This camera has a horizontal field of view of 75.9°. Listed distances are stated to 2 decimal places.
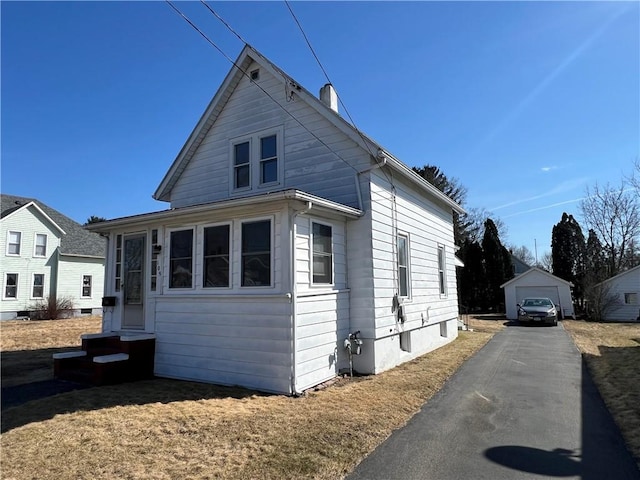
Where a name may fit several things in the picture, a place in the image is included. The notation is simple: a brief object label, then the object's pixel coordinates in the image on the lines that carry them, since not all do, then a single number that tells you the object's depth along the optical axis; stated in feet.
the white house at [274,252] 23.72
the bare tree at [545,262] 191.93
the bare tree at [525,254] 231.59
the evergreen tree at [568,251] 115.20
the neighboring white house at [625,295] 88.43
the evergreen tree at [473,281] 114.32
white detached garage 90.22
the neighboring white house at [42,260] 83.56
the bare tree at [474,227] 141.38
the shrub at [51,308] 80.47
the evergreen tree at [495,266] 113.51
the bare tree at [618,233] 118.01
